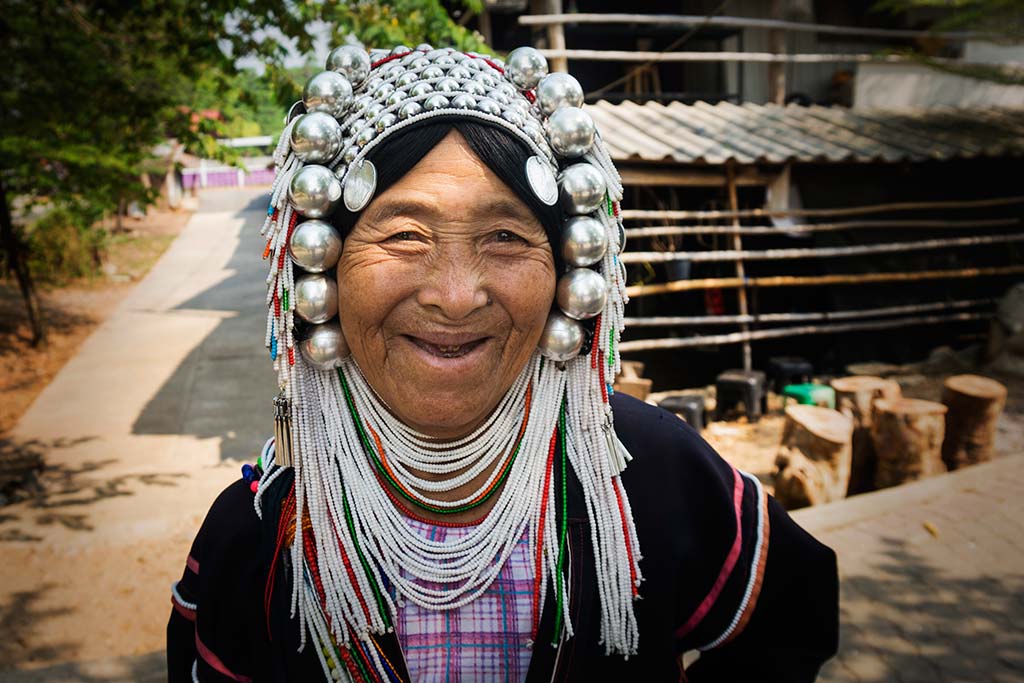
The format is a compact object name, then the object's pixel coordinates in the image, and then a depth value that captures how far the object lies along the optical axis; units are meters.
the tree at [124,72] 5.45
